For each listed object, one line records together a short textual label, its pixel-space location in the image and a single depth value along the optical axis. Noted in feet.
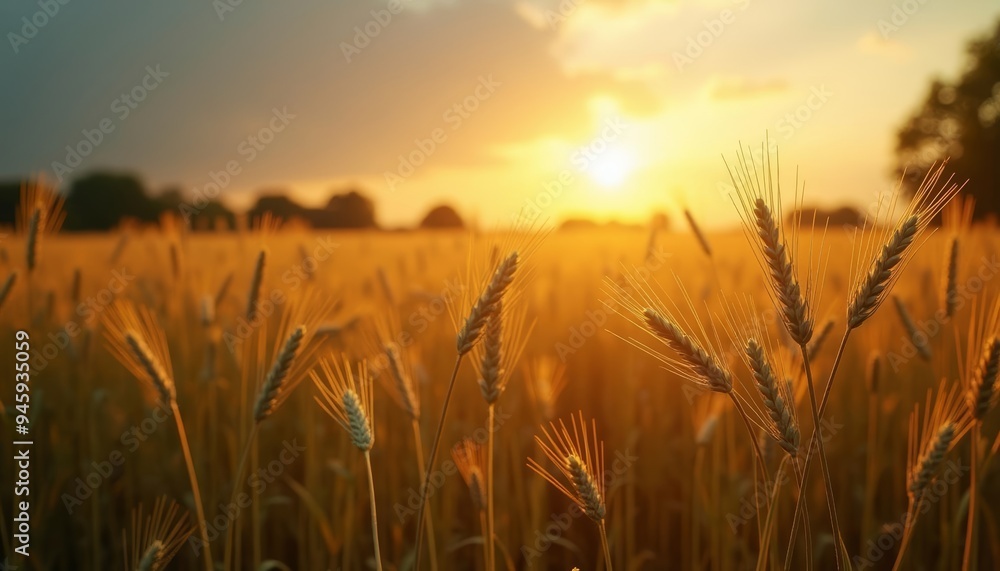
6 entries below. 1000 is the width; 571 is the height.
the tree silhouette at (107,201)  132.26
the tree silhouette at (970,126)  92.12
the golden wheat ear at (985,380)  3.93
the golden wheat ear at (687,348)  3.42
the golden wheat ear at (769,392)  3.32
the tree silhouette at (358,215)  82.68
